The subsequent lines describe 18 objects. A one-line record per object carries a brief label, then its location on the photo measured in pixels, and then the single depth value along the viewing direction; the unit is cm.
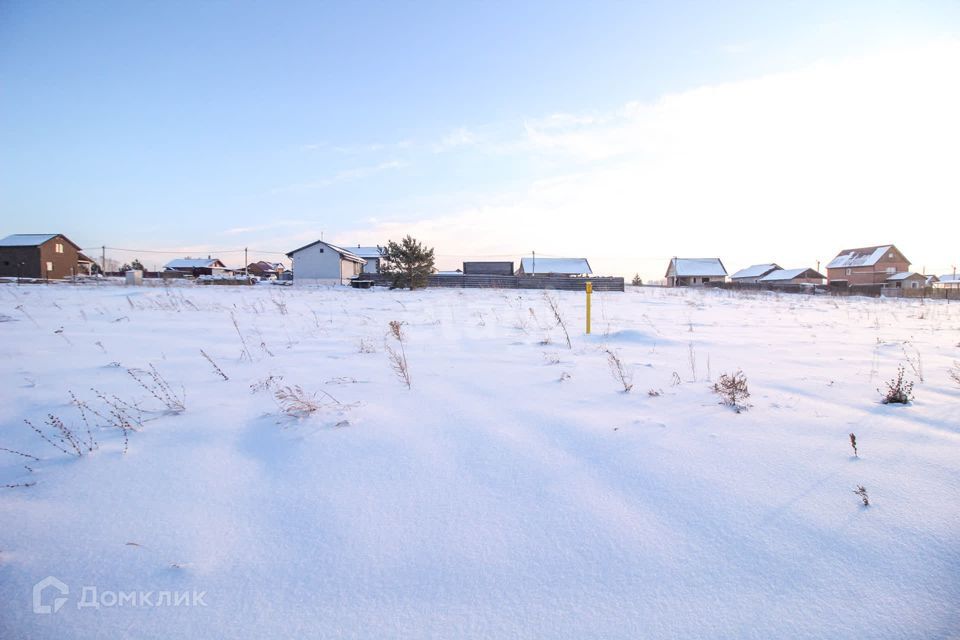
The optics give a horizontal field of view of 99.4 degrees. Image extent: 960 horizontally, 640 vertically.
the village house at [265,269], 8705
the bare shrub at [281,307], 831
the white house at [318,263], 3816
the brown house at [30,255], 4150
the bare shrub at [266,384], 321
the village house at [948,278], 8750
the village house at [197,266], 6919
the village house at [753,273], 6356
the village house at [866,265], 5394
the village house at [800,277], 5747
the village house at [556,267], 5397
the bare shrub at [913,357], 386
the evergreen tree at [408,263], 2406
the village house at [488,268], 4838
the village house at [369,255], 5404
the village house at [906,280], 5319
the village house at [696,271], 5862
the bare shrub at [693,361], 377
